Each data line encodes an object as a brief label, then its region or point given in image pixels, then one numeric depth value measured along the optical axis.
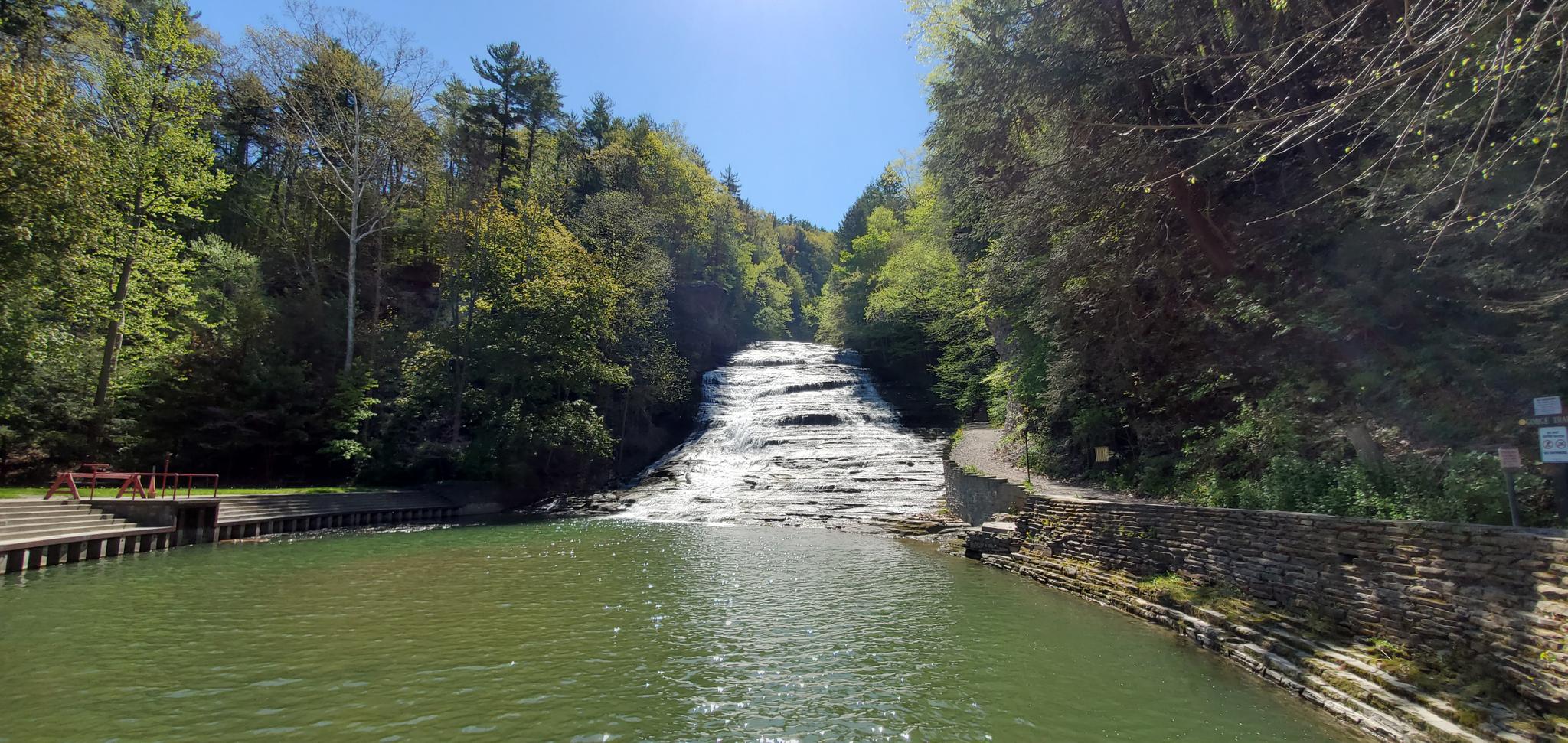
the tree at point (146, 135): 19.16
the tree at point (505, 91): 37.34
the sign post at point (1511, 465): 5.37
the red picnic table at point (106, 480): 13.52
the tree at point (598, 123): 47.47
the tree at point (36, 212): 14.23
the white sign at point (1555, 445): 5.10
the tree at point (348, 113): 23.67
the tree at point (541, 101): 38.31
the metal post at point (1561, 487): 5.65
